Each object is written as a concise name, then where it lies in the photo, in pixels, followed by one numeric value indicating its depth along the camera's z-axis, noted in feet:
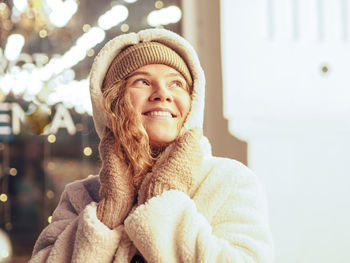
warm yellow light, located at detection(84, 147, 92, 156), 10.62
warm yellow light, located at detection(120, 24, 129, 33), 9.34
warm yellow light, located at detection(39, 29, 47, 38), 10.86
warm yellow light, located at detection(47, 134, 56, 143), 10.75
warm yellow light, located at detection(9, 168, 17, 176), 10.86
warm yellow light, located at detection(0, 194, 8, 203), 10.84
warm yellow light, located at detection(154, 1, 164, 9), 8.51
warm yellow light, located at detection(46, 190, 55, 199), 10.88
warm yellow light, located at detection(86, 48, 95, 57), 10.22
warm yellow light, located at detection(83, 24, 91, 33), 10.27
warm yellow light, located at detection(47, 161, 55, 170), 10.80
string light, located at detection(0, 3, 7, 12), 10.65
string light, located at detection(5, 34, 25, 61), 10.77
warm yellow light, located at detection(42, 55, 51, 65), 10.90
